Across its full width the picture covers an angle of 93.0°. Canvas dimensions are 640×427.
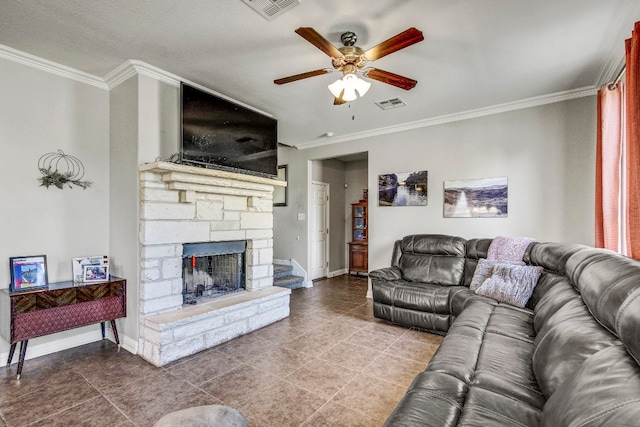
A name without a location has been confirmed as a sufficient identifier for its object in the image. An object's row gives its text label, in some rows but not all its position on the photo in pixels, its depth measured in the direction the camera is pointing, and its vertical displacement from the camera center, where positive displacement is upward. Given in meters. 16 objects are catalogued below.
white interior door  6.25 -0.37
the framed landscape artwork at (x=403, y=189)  4.59 +0.37
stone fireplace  2.85 -0.52
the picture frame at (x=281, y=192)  6.35 +0.43
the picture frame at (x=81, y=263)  2.93 -0.50
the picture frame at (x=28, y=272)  2.64 -0.54
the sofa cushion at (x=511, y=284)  2.81 -0.70
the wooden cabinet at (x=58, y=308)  2.41 -0.83
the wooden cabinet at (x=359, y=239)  6.78 -0.63
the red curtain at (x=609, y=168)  2.90 +0.43
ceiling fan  2.23 +1.15
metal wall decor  2.90 +0.42
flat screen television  3.12 +0.89
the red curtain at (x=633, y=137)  2.00 +0.51
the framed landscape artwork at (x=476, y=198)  3.96 +0.19
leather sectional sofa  0.91 -0.64
